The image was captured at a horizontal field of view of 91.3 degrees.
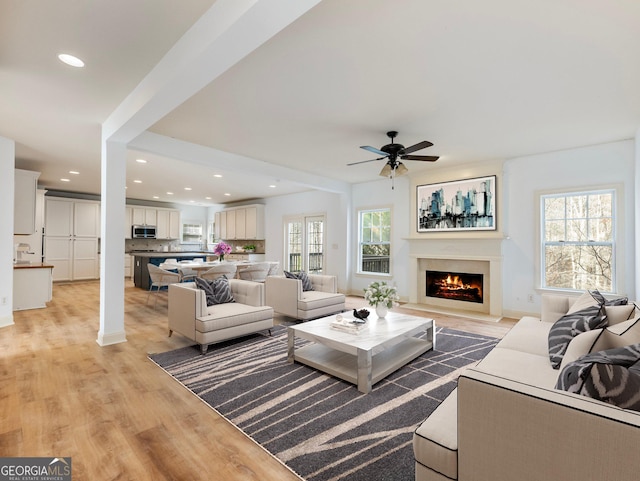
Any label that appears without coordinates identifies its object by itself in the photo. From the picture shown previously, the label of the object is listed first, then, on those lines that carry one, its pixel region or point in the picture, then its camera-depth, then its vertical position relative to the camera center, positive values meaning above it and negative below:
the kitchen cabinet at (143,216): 10.05 +0.77
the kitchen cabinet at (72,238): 8.54 +0.02
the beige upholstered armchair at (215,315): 3.41 -0.87
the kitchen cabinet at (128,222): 9.84 +0.54
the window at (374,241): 6.91 +0.02
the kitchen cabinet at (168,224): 10.64 +0.54
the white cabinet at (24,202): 5.43 +0.64
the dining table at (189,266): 6.14 -0.52
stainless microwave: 9.95 +0.25
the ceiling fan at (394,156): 3.89 +1.09
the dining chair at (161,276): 5.72 -0.68
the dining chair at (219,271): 5.68 -0.58
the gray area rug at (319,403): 1.78 -1.23
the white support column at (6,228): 4.33 +0.14
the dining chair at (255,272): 6.61 -0.67
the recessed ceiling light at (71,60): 2.38 +1.39
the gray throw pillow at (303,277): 5.08 -0.61
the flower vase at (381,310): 3.47 -0.76
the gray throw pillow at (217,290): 3.94 -0.65
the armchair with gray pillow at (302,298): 4.63 -0.88
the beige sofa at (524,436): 0.95 -0.66
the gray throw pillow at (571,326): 1.94 -0.54
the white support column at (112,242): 3.61 -0.04
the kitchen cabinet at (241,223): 9.61 +0.57
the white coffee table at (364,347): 2.61 -1.01
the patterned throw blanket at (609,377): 1.03 -0.47
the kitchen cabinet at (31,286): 5.41 -0.85
